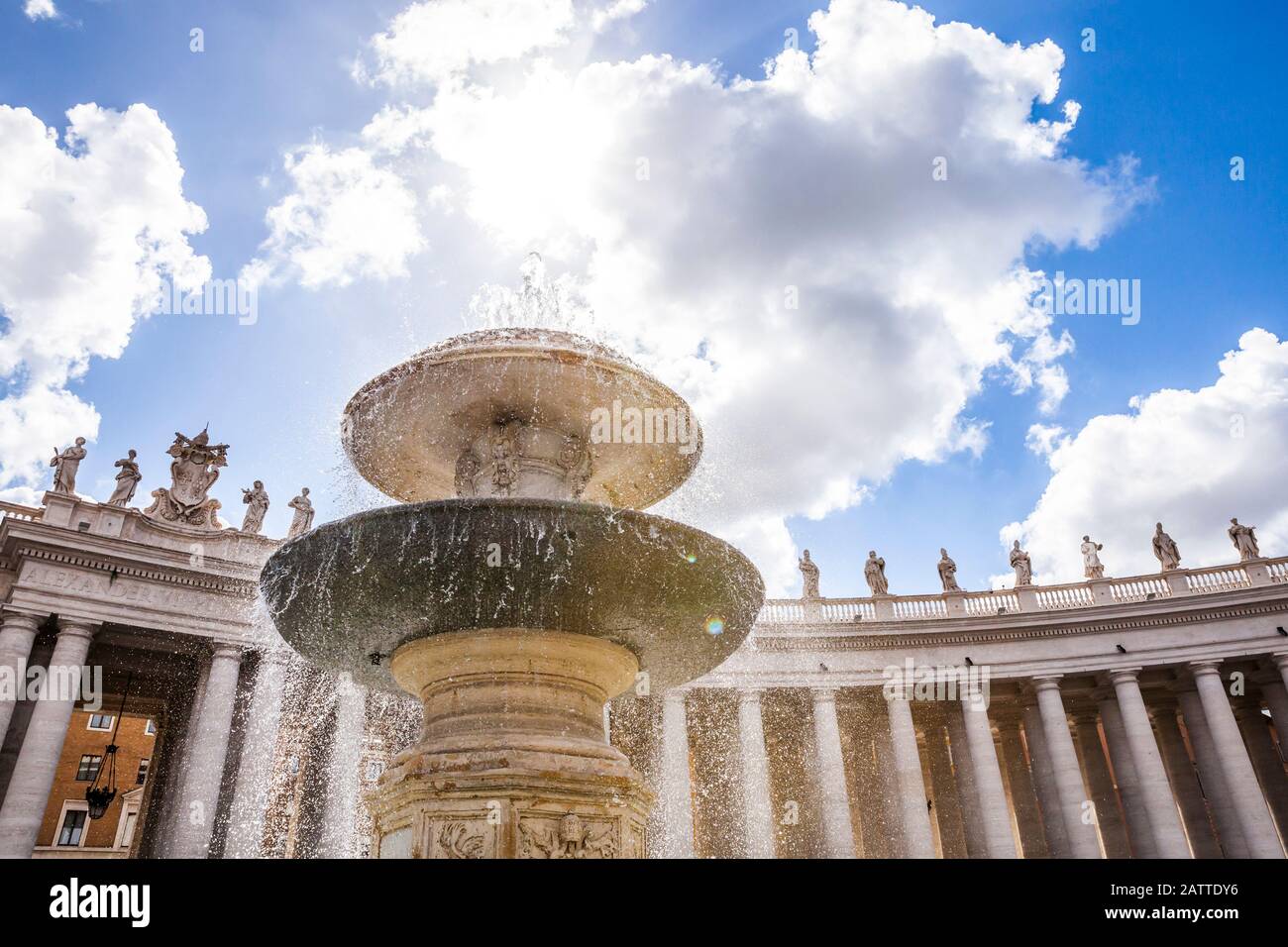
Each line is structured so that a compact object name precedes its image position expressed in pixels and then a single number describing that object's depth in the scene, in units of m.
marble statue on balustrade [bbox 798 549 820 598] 32.54
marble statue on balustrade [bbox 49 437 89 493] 25.47
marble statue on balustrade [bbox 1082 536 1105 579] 32.84
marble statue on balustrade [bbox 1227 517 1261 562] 31.39
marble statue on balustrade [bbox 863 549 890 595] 33.41
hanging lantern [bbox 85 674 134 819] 23.34
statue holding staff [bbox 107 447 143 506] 26.10
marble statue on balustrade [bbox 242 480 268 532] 27.98
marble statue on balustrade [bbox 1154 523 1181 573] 31.86
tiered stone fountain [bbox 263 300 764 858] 7.79
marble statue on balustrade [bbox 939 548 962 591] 33.22
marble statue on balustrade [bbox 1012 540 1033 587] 33.31
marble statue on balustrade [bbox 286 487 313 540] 28.52
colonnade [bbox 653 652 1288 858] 27.70
